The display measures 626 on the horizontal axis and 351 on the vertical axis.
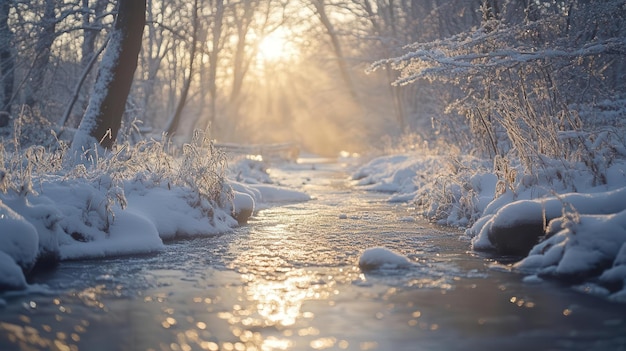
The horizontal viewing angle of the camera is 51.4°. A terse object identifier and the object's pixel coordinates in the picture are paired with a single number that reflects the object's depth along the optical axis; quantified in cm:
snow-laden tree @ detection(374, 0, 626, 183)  754
